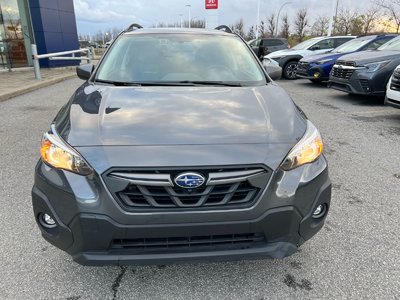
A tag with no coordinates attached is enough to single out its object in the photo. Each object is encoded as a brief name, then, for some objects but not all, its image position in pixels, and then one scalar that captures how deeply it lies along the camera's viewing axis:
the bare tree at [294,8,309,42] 39.19
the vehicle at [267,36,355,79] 13.26
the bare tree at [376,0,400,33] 25.80
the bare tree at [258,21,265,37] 42.65
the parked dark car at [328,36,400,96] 7.80
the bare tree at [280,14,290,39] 41.66
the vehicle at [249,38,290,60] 18.02
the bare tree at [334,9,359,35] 32.03
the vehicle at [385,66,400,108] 6.07
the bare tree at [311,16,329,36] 37.12
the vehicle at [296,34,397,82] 10.39
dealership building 15.16
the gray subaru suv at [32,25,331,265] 1.94
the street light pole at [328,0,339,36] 21.03
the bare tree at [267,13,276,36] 44.58
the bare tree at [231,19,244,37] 52.99
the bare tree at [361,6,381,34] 30.50
